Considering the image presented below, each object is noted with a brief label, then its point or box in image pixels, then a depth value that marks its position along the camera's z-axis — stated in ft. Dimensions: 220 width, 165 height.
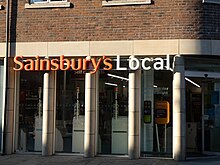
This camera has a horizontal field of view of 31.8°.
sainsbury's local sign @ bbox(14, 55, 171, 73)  36.63
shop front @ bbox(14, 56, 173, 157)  37.73
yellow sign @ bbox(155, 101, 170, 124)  37.83
